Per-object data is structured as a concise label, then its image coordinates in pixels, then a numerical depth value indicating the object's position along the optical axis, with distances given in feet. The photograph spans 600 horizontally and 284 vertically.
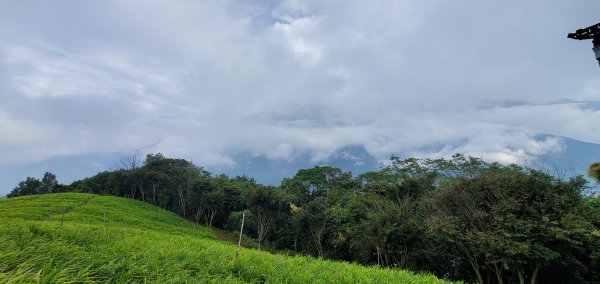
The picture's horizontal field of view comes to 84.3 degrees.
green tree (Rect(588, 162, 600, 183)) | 69.72
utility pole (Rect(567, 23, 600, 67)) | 19.54
